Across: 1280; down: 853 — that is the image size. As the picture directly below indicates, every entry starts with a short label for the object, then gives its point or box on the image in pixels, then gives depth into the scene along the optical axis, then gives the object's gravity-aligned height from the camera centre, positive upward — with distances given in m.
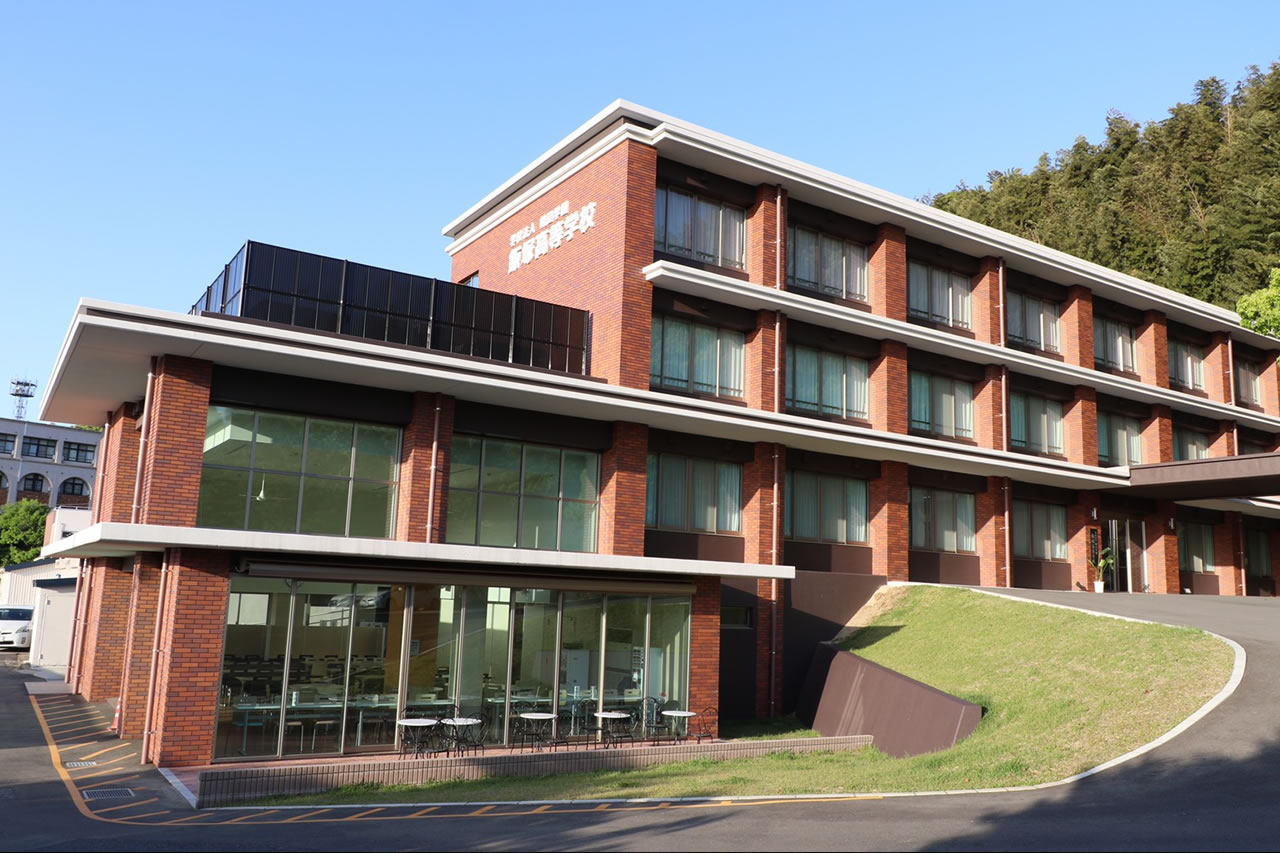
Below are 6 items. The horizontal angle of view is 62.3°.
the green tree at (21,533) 76.50 +3.52
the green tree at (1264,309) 33.12 +10.00
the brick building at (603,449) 18.70 +3.95
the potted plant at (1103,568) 35.62 +1.82
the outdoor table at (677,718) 21.72 -2.30
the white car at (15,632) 42.62 -1.99
